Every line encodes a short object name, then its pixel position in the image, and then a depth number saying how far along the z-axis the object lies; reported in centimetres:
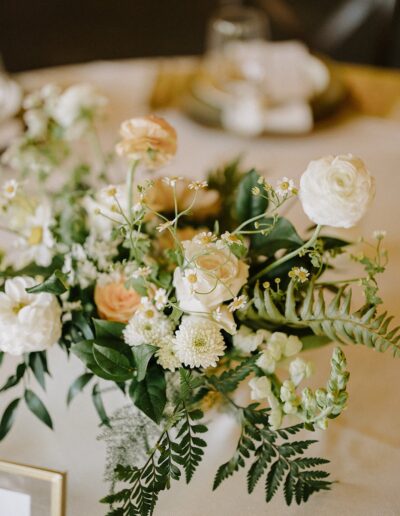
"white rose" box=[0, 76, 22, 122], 150
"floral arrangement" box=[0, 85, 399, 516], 68
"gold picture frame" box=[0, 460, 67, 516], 76
